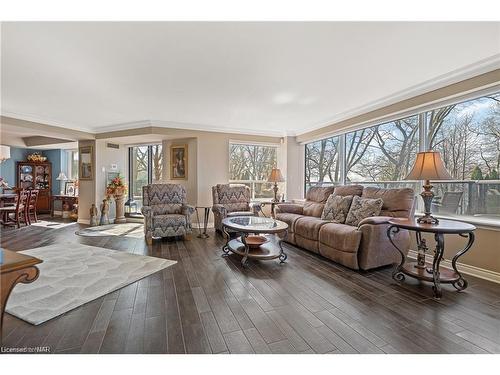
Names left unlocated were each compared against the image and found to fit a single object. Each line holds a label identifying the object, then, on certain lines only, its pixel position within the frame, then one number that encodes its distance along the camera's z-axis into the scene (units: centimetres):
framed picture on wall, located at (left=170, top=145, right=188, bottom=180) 602
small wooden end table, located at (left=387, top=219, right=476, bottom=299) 246
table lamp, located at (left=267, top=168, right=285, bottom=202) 551
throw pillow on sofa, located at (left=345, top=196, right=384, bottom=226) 342
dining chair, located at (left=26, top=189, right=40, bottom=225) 626
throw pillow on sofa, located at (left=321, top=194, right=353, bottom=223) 385
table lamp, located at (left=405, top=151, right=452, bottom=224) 263
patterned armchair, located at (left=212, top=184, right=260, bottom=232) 525
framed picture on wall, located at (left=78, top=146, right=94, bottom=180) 637
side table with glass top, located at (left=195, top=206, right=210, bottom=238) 503
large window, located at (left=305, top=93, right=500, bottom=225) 303
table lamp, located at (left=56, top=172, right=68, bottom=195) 794
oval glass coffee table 330
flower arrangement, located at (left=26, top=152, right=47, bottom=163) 786
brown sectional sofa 308
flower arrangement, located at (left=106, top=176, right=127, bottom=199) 640
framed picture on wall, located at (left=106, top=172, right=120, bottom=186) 662
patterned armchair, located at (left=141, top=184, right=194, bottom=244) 447
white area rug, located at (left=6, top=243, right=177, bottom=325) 217
